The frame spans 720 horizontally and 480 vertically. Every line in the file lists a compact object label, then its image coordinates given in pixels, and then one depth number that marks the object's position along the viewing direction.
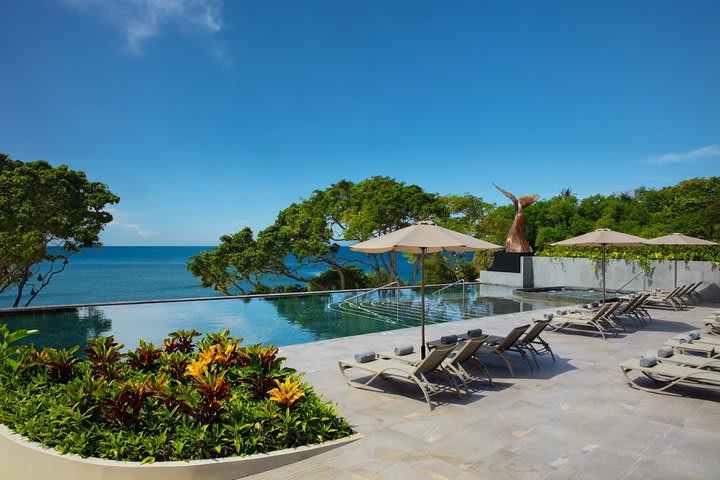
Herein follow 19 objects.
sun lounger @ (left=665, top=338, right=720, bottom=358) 6.44
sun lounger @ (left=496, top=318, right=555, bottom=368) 7.07
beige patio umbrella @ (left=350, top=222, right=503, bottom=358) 6.16
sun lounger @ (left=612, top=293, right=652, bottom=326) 10.76
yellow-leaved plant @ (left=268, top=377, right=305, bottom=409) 4.21
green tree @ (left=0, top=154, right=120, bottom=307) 16.36
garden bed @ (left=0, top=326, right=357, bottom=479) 3.58
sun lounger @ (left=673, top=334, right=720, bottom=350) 6.76
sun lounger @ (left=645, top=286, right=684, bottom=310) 13.31
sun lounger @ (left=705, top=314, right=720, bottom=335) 9.70
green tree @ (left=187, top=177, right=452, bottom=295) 26.23
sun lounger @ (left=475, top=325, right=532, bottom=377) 6.65
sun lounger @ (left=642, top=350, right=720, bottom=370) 5.71
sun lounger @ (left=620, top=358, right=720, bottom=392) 5.32
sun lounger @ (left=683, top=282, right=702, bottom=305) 14.44
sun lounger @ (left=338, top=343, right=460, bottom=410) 5.32
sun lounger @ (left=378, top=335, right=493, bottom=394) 5.73
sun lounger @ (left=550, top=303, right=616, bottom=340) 9.17
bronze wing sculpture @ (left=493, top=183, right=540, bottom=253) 22.30
